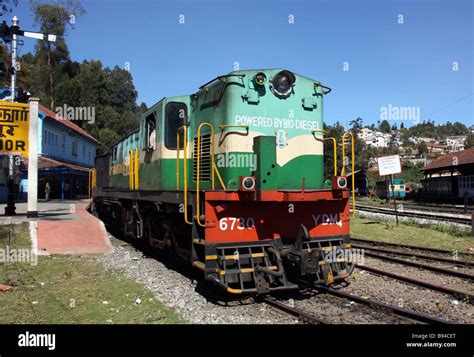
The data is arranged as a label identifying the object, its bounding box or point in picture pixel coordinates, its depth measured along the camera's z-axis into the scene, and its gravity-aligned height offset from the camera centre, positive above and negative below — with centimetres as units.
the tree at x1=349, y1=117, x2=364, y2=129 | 7478 +1363
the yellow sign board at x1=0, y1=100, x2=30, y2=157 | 1343 +235
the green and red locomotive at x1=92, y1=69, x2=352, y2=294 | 604 +11
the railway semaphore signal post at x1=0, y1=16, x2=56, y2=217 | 1428 +266
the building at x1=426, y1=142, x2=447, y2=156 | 15888 +1791
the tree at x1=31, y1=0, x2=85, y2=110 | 4650 +1943
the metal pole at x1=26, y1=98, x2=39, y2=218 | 1423 +105
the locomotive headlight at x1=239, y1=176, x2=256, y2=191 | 593 +14
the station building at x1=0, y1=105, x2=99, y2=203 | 2994 +324
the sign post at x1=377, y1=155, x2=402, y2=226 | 1653 +112
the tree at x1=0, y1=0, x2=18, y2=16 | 1435 +701
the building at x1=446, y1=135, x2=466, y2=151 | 15718 +2094
